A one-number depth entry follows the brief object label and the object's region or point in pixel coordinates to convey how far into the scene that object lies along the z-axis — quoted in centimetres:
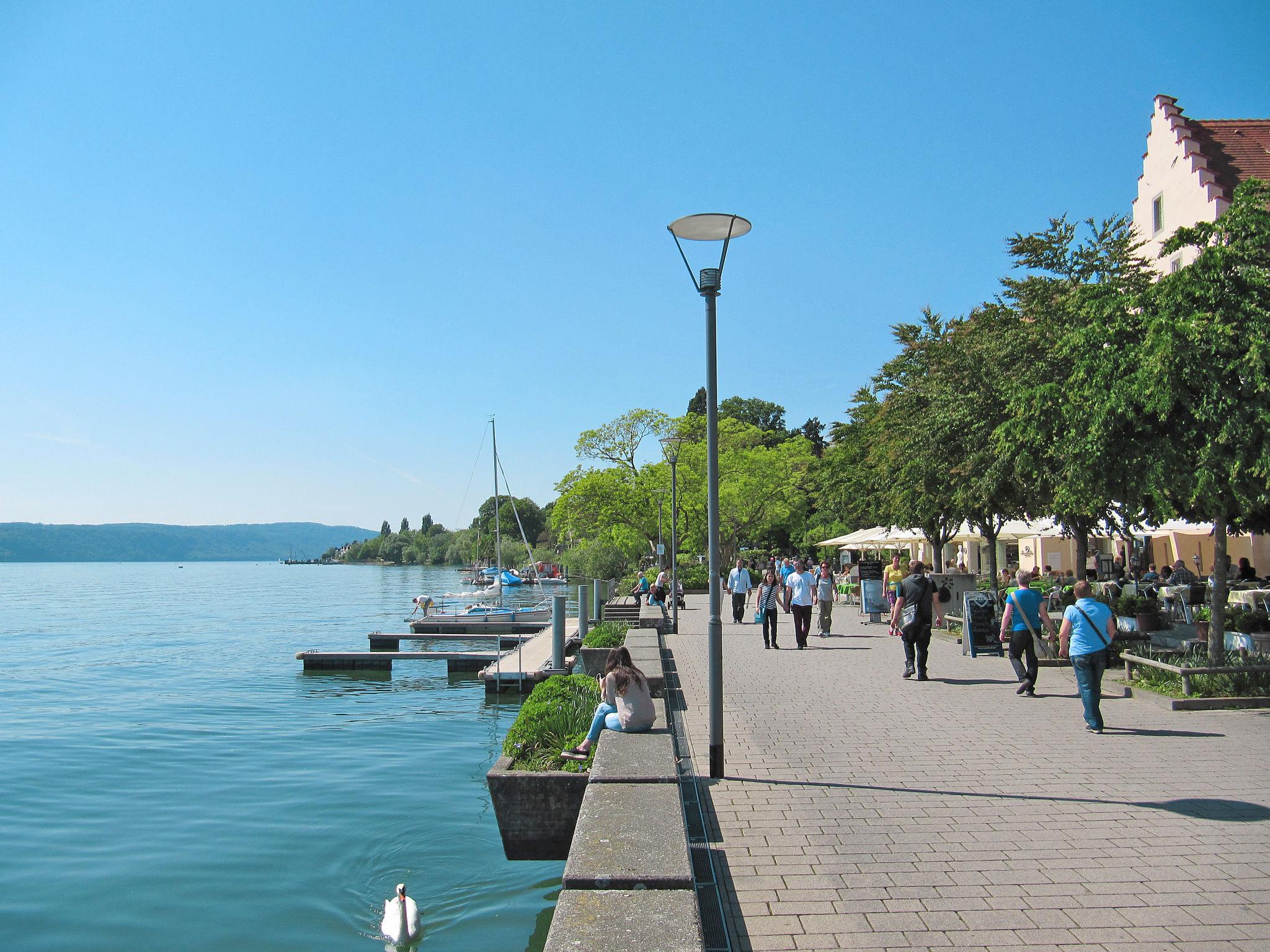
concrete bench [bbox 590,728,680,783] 658
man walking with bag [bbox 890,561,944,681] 1373
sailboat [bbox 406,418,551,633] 4266
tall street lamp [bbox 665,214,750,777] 803
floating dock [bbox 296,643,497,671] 3003
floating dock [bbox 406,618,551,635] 4162
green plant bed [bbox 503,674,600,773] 847
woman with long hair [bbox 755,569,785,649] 1869
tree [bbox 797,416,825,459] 9750
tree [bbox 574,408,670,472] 5791
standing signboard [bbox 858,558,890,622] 2569
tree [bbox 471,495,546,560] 15350
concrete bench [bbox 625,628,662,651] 1478
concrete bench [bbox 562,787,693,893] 456
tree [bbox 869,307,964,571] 2059
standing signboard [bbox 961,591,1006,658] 1588
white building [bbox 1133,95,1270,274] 2748
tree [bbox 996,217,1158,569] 1172
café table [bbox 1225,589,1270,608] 1830
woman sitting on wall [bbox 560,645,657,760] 832
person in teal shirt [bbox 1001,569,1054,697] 1206
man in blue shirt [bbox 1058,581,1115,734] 962
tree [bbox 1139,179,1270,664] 1071
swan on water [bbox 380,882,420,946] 786
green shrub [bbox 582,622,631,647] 1717
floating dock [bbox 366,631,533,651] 3525
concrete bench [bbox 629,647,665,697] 1108
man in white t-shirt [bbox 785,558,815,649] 1834
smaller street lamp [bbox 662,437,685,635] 2195
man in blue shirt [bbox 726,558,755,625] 2517
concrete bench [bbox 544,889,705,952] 381
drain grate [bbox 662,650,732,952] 479
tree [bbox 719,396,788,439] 9606
